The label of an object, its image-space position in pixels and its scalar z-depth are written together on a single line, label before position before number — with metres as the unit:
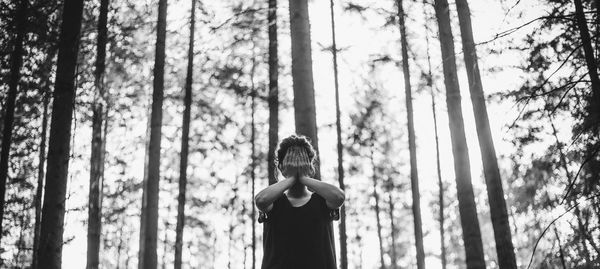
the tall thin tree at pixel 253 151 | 16.84
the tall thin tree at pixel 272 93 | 11.81
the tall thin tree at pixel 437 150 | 17.33
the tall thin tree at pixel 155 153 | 10.83
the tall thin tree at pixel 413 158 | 13.44
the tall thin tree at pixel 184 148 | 12.30
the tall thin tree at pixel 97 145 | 6.45
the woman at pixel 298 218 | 2.45
